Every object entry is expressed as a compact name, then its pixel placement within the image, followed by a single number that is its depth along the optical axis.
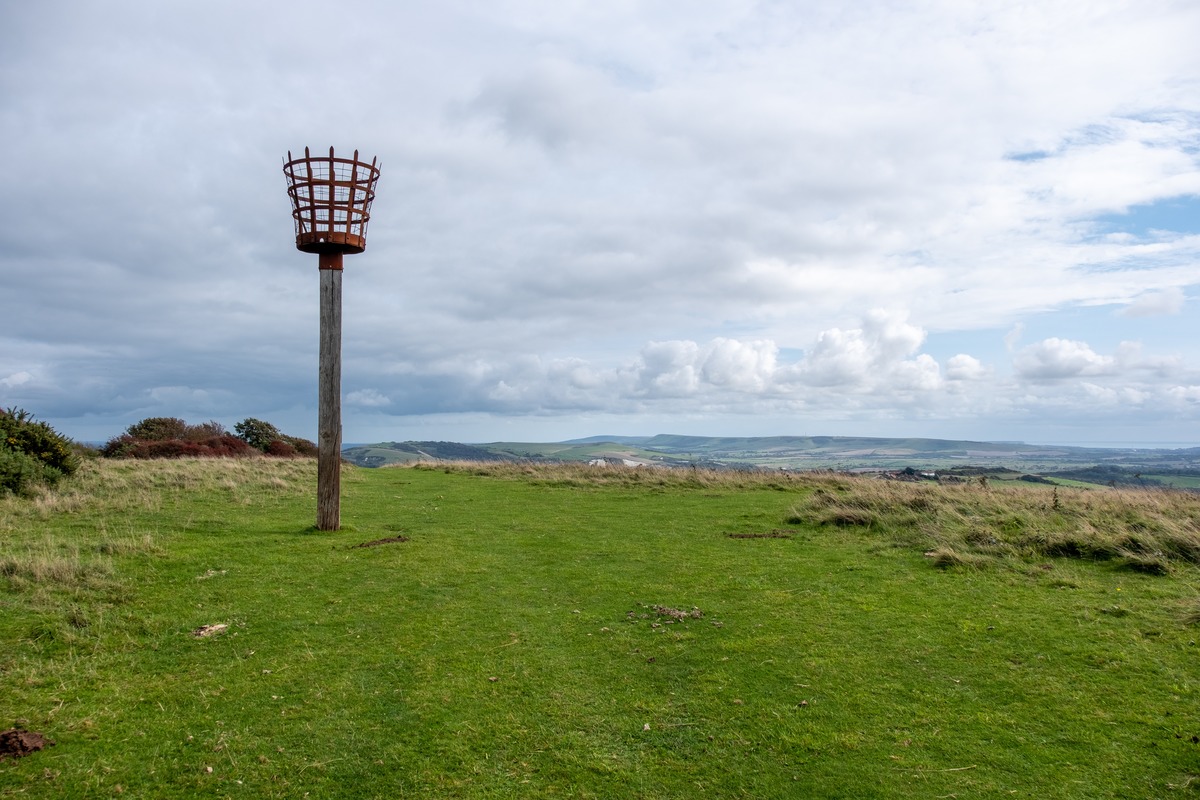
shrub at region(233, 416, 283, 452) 50.00
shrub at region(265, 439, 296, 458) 45.78
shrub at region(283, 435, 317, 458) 50.53
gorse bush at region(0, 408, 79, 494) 17.58
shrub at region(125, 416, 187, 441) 45.47
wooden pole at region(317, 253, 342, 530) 14.66
